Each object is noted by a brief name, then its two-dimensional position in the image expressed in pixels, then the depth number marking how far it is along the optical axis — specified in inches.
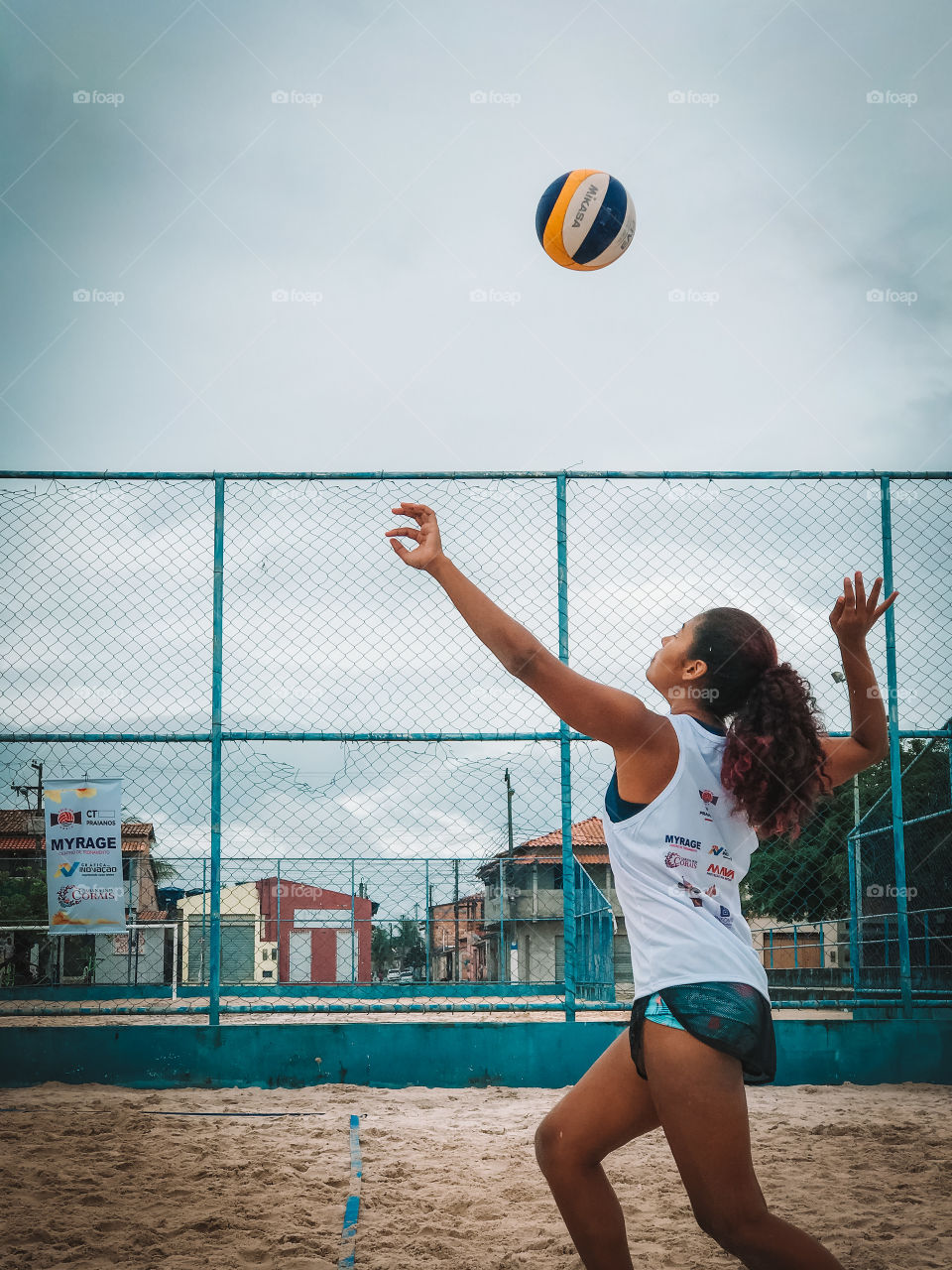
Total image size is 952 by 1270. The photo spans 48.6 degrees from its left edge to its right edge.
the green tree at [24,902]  502.6
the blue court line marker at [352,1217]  117.1
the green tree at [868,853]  392.5
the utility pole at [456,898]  563.8
